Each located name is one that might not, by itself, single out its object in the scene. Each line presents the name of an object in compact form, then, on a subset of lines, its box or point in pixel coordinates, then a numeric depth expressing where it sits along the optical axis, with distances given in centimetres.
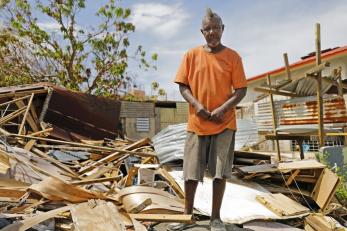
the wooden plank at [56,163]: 535
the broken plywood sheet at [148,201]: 327
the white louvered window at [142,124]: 2075
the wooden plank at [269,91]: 715
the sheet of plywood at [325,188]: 413
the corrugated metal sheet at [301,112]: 630
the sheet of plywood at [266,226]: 343
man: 313
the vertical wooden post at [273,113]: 717
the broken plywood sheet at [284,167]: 442
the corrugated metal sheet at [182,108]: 2276
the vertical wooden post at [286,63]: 734
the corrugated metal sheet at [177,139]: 534
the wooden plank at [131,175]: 477
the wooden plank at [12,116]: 776
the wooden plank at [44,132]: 744
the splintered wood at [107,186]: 300
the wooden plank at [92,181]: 431
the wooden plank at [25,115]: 759
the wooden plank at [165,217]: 300
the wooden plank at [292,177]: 442
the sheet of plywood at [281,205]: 372
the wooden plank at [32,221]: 255
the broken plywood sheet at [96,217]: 272
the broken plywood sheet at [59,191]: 335
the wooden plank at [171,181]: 422
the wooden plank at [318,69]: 563
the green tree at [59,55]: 1836
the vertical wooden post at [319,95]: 579
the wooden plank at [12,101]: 830
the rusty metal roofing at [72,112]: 912
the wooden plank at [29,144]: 613
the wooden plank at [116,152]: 561
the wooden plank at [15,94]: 865
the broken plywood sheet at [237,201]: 357
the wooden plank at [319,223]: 354
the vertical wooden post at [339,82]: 654
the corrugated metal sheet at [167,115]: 2189
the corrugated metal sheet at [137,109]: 2017
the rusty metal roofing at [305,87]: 673
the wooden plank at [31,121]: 843
